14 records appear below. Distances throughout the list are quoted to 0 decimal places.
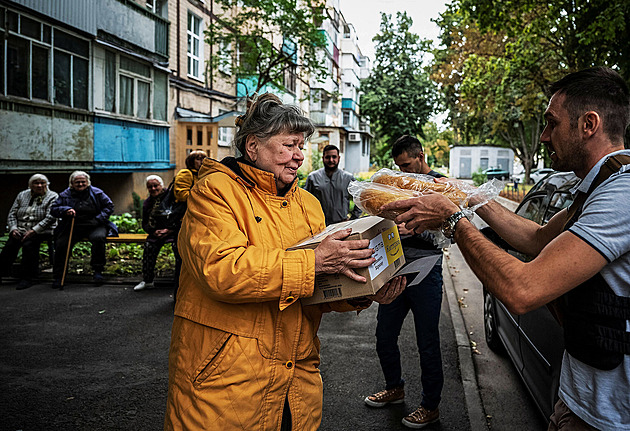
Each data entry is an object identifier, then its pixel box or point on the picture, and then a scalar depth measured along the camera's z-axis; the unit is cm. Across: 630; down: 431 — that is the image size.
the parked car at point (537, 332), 318
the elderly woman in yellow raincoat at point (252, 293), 181
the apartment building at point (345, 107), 3956
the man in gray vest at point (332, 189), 728
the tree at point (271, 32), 1325
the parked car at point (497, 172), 5756
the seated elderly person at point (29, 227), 820
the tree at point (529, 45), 1098
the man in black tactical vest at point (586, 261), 164
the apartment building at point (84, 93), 1035
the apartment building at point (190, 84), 1669
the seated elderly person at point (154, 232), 807
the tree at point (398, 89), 3922
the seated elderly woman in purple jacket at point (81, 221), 822
